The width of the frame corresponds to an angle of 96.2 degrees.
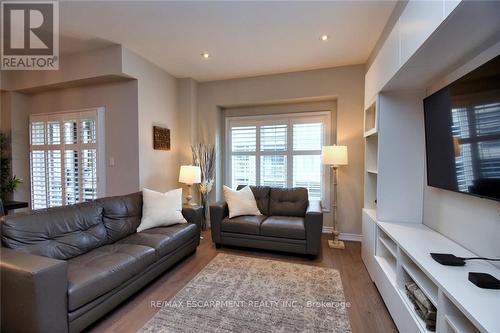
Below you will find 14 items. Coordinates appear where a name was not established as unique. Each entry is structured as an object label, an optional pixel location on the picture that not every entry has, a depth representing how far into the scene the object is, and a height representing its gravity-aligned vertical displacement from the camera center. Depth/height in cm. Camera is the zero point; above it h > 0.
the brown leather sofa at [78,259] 138 -78
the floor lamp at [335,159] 324 +8
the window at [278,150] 401 +28
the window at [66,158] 355 +15
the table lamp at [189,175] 360 -15
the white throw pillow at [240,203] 334 -56
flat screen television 127 +20
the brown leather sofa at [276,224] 283 -79
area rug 172 -122
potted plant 373 -17
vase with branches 406 -1
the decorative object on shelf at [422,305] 133 -90
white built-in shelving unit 114 -7
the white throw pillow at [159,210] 273 -55
